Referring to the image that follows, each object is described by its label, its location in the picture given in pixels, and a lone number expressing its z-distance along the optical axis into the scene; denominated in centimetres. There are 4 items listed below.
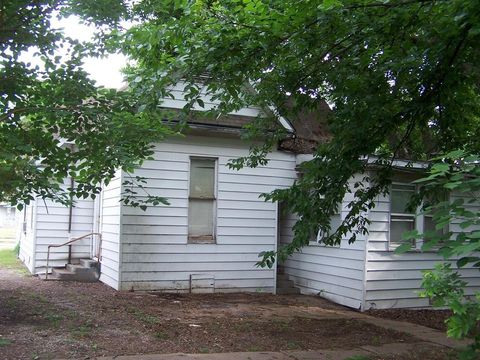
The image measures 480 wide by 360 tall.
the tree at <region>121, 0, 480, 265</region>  478
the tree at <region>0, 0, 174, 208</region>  677
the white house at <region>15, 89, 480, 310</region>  1072
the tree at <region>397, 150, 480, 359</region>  276
